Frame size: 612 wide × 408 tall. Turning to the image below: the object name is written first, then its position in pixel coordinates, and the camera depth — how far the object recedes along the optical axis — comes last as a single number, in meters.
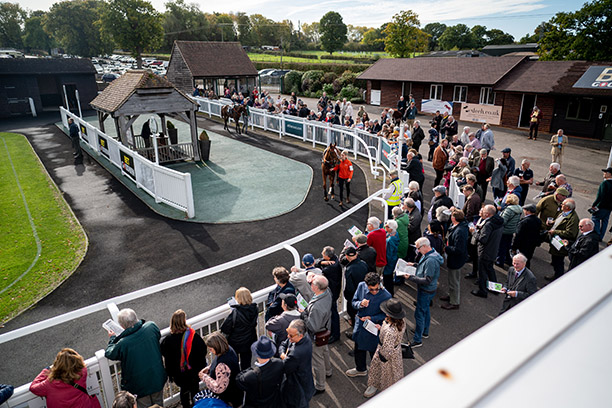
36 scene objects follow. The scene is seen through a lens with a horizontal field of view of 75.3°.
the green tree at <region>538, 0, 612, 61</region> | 27.75
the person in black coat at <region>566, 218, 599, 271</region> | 7.42
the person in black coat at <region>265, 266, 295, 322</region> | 5.96
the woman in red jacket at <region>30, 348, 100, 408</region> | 4.43
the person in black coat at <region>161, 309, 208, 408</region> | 5.16
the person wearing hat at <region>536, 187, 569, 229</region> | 9.48
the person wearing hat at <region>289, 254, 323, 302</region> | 6.24
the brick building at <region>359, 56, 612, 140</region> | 24.05
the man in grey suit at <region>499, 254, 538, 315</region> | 6.53
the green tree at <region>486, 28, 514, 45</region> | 104.75
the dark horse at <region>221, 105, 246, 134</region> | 25.01
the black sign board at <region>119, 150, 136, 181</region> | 15.84
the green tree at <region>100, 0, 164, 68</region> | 66.94
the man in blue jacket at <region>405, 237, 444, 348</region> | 6.75
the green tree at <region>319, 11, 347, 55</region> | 106.88
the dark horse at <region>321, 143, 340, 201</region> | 13.56
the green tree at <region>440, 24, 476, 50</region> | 105.25
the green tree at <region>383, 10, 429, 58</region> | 57.94
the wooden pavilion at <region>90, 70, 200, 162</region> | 17.05
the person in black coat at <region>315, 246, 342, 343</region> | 6.74
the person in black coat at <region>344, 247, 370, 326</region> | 6.73
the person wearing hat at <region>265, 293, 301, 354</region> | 5.43
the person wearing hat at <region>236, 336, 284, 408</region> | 4.53
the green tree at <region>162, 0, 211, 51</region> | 108.44
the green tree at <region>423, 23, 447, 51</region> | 142.38
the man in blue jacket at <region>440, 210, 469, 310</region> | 7.65
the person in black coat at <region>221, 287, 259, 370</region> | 5.55
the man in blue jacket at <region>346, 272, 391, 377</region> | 5.86
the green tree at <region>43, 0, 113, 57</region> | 75.25
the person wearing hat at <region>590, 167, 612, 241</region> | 10.40
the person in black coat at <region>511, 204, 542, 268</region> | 8.60
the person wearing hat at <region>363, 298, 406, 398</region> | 5.35
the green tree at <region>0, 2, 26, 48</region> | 106.12
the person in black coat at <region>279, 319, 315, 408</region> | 4.79
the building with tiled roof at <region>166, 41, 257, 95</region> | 36.44
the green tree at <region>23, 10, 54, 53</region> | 103.25
